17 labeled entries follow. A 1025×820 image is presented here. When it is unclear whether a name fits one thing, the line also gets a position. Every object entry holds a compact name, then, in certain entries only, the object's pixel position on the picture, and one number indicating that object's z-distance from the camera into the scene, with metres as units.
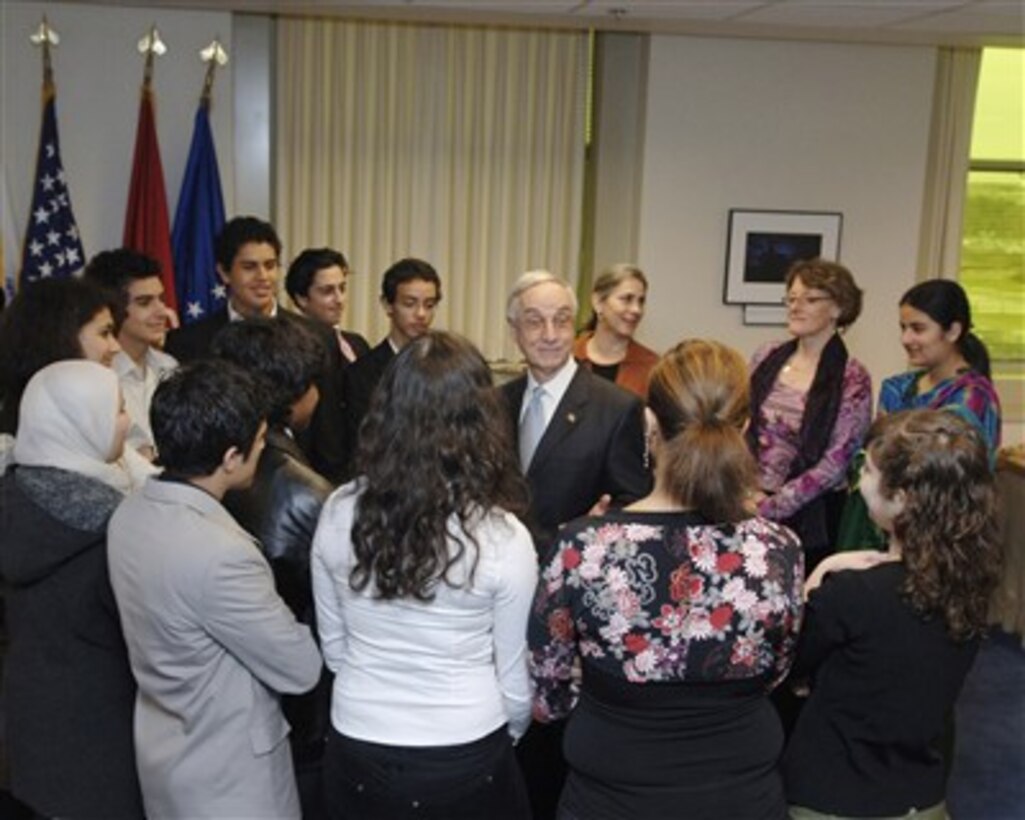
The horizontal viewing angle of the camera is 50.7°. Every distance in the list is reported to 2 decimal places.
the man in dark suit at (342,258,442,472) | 3.71
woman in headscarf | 2.04
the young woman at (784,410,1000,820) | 1.78
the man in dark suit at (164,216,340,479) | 3.78
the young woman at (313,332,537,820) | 1.74
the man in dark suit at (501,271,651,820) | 2.72
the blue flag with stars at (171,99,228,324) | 5.19
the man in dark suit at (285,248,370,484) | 3.54
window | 6.46
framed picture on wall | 5.79
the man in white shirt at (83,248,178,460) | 3.25
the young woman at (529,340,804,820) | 1.70
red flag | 5.13
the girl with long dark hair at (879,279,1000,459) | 3.37
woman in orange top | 3.77
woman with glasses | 3.42
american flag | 5.01
